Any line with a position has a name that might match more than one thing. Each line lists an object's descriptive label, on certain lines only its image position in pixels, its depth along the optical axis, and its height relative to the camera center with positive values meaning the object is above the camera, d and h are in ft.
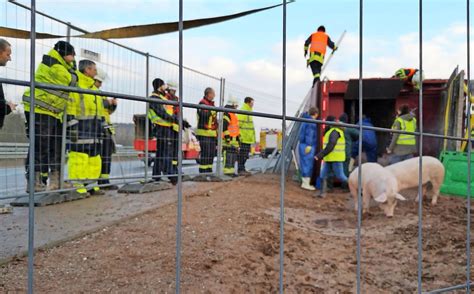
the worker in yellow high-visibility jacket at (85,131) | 15.65 +0.55
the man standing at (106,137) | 16.25 +0.34
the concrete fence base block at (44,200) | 14.32 -2.06
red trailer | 26.04 +3.50
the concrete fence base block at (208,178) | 24.25 -1.97
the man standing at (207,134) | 22.77 +0.75
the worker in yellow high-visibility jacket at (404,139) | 24.54 +0.65
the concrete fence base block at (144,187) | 18.67 -2.04
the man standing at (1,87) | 11.18 +1.58
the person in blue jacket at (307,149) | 25.35 -0.07
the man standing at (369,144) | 25.76 +0.32
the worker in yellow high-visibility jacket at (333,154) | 22.68 -0.33
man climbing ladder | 29.30 +7.40
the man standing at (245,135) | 28.37 +0.90
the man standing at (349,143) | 24.34 +0.36
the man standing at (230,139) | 26.76 +0.55
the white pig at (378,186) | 18.24 -1.80
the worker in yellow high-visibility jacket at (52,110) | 13.10 +1.18
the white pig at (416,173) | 20.66 -1.23
